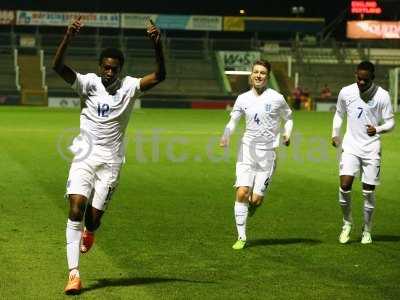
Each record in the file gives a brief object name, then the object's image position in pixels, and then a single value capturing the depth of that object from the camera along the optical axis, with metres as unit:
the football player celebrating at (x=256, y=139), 10.90
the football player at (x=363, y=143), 11.03
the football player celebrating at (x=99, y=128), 8.23
